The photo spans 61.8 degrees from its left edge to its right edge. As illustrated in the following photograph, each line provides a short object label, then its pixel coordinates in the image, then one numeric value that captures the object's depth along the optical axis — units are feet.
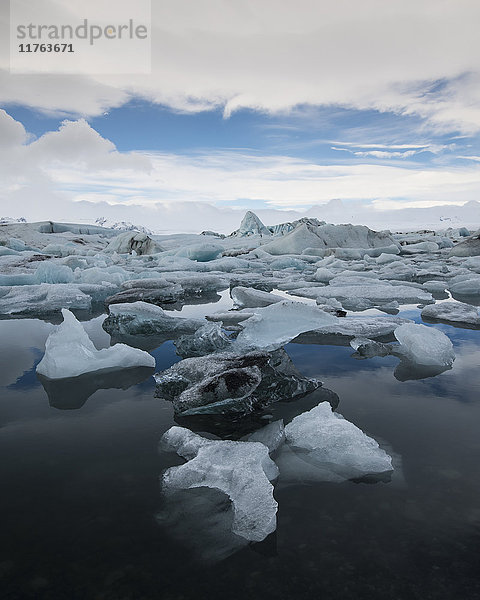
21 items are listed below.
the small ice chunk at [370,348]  8.75
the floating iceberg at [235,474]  3.61
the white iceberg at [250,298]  14.87
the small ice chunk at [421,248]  57.06
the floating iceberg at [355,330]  10.29
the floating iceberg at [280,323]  8.73
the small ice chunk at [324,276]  25.81
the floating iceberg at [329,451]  4.43
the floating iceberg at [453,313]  11.94
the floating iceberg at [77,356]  7.43
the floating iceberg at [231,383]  5.82
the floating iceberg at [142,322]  10.92
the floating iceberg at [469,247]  44.73
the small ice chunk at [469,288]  18.41
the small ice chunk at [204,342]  8.75
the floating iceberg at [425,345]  8.11
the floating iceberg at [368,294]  15.99
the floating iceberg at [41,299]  14.10
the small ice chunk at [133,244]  56.80
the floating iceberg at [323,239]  51.34
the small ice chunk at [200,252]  47.70
